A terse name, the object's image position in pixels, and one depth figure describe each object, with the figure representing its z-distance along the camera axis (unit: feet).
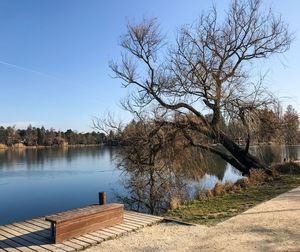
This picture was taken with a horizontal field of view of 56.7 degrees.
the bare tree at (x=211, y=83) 35.99
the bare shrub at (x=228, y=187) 35.41
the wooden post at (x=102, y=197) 25.73
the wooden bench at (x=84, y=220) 16.15
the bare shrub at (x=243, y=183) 36.19
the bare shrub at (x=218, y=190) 33.39
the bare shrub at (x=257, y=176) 37.78
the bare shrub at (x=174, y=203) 27.95
